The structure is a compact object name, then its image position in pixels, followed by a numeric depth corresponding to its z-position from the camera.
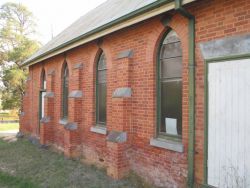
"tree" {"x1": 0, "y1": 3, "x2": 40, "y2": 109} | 21.02
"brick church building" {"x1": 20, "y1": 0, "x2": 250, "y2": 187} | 3.50
